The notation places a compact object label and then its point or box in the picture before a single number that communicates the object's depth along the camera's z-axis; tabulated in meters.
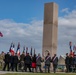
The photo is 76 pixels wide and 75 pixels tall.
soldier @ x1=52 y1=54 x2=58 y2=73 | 25.73
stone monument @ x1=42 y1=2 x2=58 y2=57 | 29.33
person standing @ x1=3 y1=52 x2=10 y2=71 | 26.61
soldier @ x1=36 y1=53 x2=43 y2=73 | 25.86
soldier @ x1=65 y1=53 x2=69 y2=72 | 26.46
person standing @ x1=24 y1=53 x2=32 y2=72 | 25.95
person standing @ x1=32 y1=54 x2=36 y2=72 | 26.10
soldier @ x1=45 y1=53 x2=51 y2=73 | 25.78
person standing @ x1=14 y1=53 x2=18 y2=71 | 26.39
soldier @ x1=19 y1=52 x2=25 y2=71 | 27.52
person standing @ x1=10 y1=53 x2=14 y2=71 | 26.45
